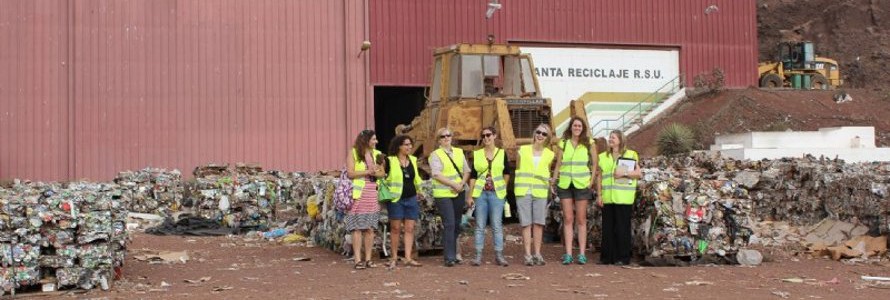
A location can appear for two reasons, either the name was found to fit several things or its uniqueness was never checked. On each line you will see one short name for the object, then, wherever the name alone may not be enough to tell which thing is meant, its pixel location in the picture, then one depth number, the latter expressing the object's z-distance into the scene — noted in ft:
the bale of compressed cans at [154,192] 72.02
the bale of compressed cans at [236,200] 59.41
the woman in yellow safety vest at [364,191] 37.37
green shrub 92.32
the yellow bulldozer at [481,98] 53.16
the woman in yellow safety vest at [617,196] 38.32
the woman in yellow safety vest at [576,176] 38.47
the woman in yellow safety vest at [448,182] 38.14
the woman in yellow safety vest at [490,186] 38.34
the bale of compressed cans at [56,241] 31.63
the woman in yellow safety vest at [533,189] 38.27
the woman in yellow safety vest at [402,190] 37.76
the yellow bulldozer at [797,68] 124.06
